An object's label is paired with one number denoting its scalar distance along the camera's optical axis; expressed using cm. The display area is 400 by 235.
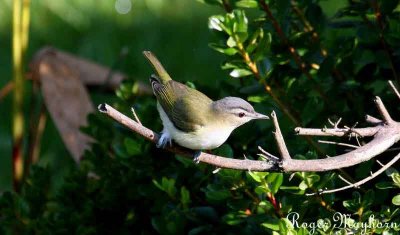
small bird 696
